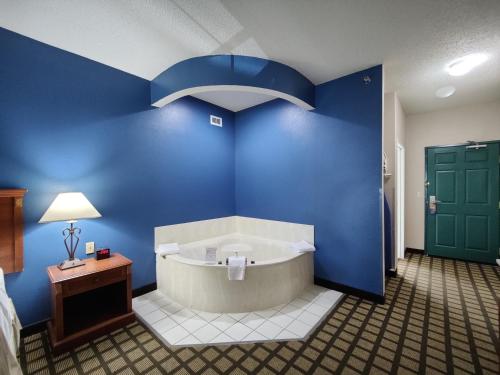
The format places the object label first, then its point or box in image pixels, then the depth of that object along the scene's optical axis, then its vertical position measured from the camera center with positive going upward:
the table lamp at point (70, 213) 1.92 -0.23
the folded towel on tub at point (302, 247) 2.78 -0.79
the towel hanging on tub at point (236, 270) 2.29 -0.87
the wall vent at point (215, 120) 3.64 +1.07
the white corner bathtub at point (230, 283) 2.34 -1.08
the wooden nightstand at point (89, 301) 1.83 -1.15
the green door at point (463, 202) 3.68 -0.32
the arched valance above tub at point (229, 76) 2.37 +1.19
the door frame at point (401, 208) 4.00 -0.44
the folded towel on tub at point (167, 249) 2.70 -0.78
